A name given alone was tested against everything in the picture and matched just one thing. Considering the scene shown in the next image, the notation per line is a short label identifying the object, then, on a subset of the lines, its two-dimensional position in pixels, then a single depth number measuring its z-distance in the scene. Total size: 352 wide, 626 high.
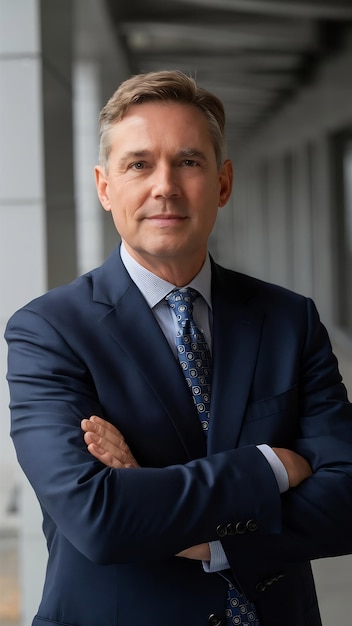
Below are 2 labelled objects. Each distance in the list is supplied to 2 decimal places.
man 1.70
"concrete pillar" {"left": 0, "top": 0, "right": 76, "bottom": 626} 2.80
